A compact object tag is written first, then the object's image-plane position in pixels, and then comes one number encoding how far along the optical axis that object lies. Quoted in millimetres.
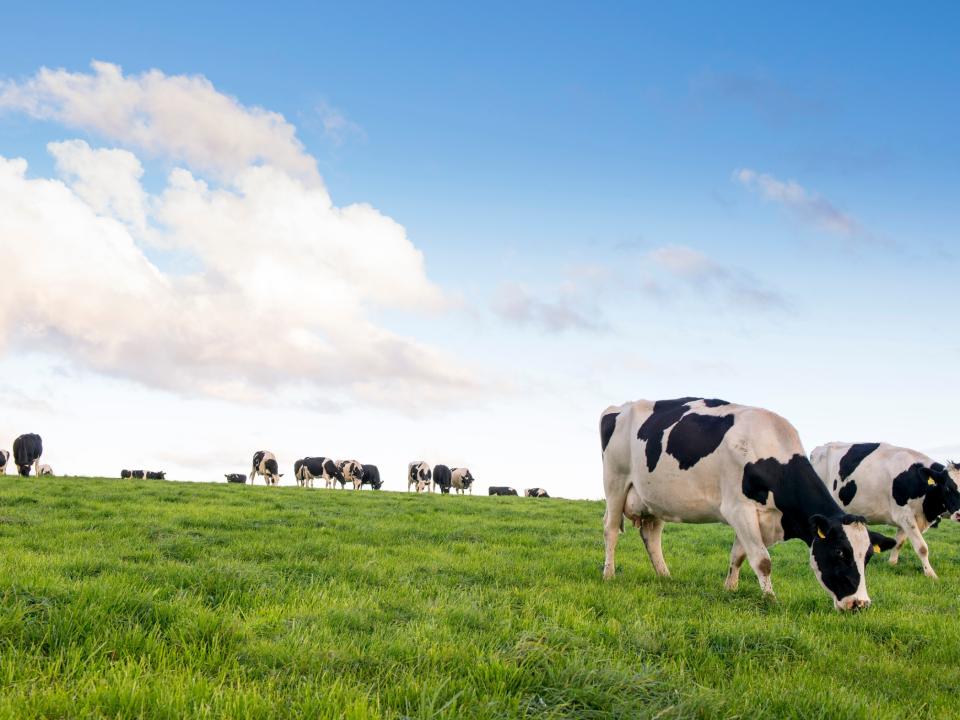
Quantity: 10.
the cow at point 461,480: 52812
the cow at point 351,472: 50012
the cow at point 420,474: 50938
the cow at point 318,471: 50125
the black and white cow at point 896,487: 13695
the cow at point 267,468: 49562
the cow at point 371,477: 50906
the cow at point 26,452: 31906
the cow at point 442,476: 50906
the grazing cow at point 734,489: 8305
